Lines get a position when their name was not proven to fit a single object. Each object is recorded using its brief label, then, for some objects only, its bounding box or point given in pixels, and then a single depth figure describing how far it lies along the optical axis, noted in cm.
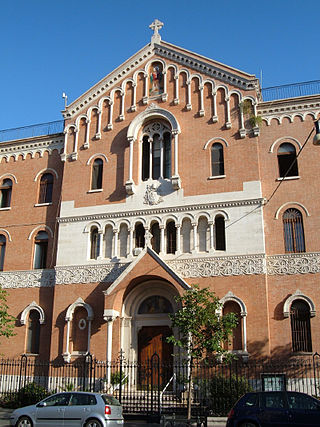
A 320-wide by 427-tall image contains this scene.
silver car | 1577
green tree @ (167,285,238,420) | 1888
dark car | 1410
